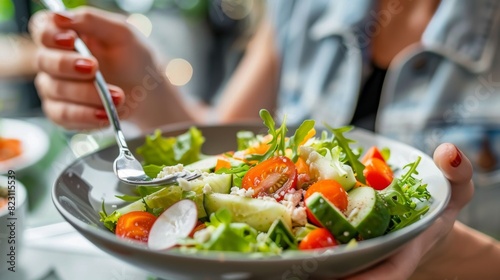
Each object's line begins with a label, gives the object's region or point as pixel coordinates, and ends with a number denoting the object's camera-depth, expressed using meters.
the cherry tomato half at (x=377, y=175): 0.85
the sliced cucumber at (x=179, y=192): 0.75
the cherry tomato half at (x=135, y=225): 0.71
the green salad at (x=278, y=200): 0.66
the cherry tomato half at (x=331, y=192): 0.71
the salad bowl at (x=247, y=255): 0.57
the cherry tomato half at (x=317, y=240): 0.64
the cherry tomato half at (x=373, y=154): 0.89
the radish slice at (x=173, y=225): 0.66
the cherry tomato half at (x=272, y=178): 0.74
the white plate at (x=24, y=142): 1.11
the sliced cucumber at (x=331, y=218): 0.67
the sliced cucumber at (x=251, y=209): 0.69
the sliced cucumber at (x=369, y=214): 0.68
